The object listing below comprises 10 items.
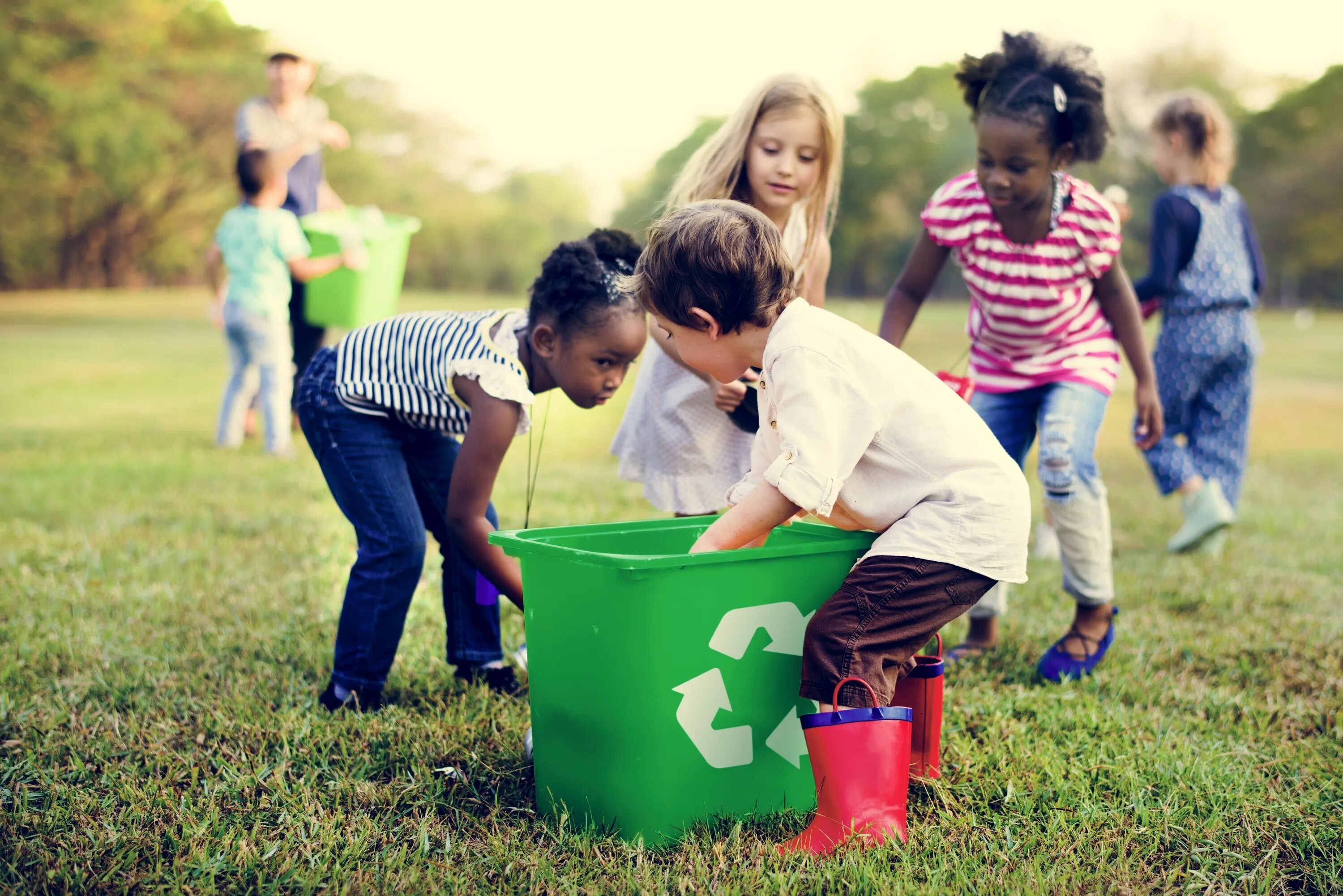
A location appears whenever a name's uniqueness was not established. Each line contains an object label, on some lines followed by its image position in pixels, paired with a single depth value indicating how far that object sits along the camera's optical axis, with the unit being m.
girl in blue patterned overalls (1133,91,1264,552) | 4.67
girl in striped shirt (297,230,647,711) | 2.28
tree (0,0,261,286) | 24.16
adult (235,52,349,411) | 6.30
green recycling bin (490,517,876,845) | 1.82
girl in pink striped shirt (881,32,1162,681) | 2.78
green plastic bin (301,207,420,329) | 6.31
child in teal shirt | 6.29
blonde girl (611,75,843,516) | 2.89
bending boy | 1.87
